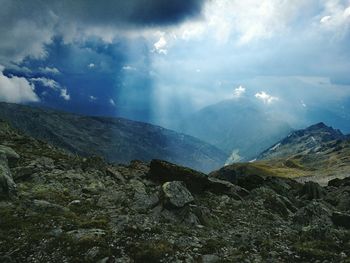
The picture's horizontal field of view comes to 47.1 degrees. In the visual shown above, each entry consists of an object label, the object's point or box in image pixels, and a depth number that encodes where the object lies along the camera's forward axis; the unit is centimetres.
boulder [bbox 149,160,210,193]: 4578
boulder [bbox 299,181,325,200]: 5829
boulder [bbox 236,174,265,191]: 5628
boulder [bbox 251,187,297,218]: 4152
